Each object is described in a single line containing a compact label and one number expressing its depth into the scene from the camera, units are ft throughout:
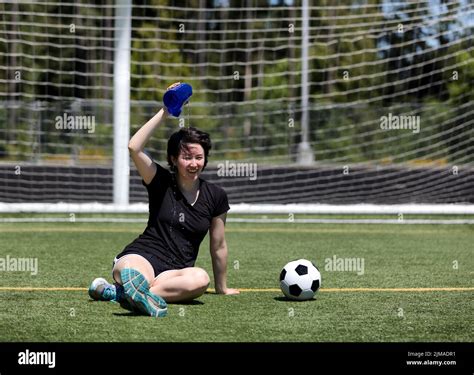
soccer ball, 37.20
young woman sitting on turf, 35.30
